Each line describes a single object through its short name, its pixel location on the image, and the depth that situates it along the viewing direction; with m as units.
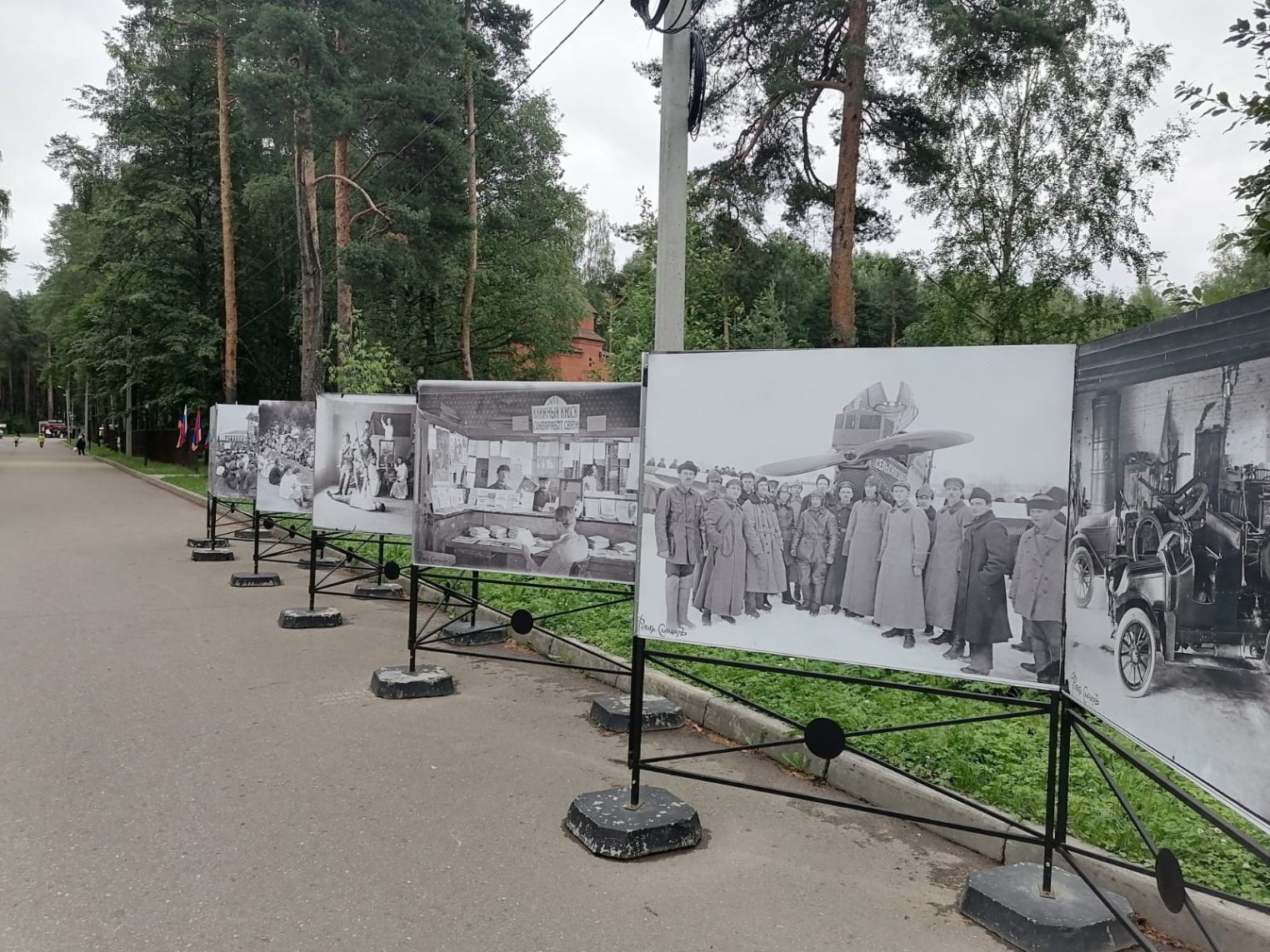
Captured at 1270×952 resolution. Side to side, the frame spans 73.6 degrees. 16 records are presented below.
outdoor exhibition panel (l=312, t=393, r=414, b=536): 7.14
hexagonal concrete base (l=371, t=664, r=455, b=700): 6.02
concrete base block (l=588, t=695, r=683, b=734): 5.41
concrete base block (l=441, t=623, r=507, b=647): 7.50
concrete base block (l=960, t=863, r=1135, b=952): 3.02
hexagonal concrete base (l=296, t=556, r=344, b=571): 10.76
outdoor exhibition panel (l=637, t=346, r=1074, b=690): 3.08
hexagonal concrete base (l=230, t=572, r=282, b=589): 10.77
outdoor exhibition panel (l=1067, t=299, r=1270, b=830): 2.01
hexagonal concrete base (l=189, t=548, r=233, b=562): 12.86
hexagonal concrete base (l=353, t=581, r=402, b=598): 10.05
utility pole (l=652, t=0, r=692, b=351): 6.11
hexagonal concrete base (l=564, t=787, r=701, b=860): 3.68
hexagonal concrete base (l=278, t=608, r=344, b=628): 8.31
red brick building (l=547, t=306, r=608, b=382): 53.78
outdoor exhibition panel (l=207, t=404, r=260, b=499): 11.66
